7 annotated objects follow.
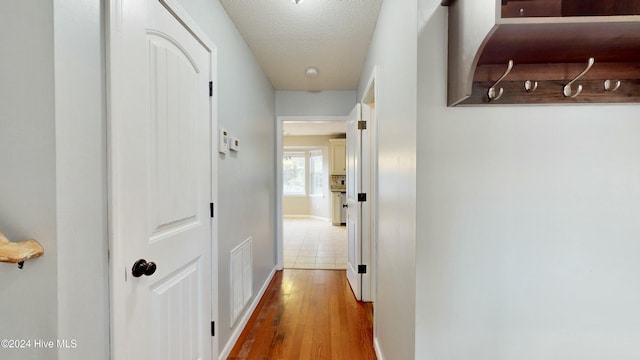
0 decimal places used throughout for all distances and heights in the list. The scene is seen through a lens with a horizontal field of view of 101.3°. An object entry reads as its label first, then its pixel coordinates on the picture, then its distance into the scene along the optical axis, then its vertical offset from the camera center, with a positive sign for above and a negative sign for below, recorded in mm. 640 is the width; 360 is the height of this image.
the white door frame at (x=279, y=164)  3551 +180
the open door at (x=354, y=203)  2693 -287
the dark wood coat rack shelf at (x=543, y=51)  783 +432
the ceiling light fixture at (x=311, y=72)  2851 +1173
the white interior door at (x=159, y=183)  917 -21
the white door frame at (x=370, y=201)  2602 -243
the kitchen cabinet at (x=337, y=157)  7023 +541
